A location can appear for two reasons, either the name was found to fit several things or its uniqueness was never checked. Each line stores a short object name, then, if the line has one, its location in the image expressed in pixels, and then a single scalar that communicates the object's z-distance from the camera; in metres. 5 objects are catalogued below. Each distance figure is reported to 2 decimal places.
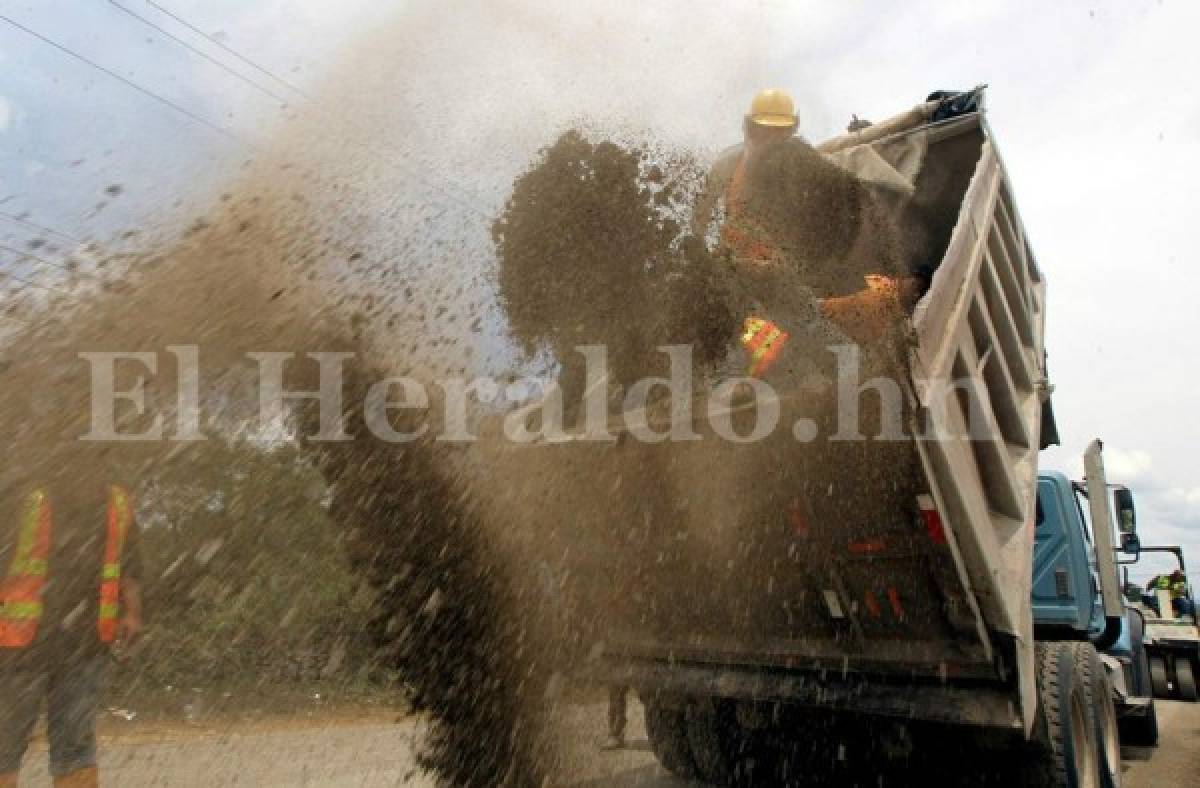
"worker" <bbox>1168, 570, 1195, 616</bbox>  10.10
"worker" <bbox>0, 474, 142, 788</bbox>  2.79
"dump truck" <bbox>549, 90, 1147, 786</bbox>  3.20
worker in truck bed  3.28
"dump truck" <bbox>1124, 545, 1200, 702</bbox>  9.12
